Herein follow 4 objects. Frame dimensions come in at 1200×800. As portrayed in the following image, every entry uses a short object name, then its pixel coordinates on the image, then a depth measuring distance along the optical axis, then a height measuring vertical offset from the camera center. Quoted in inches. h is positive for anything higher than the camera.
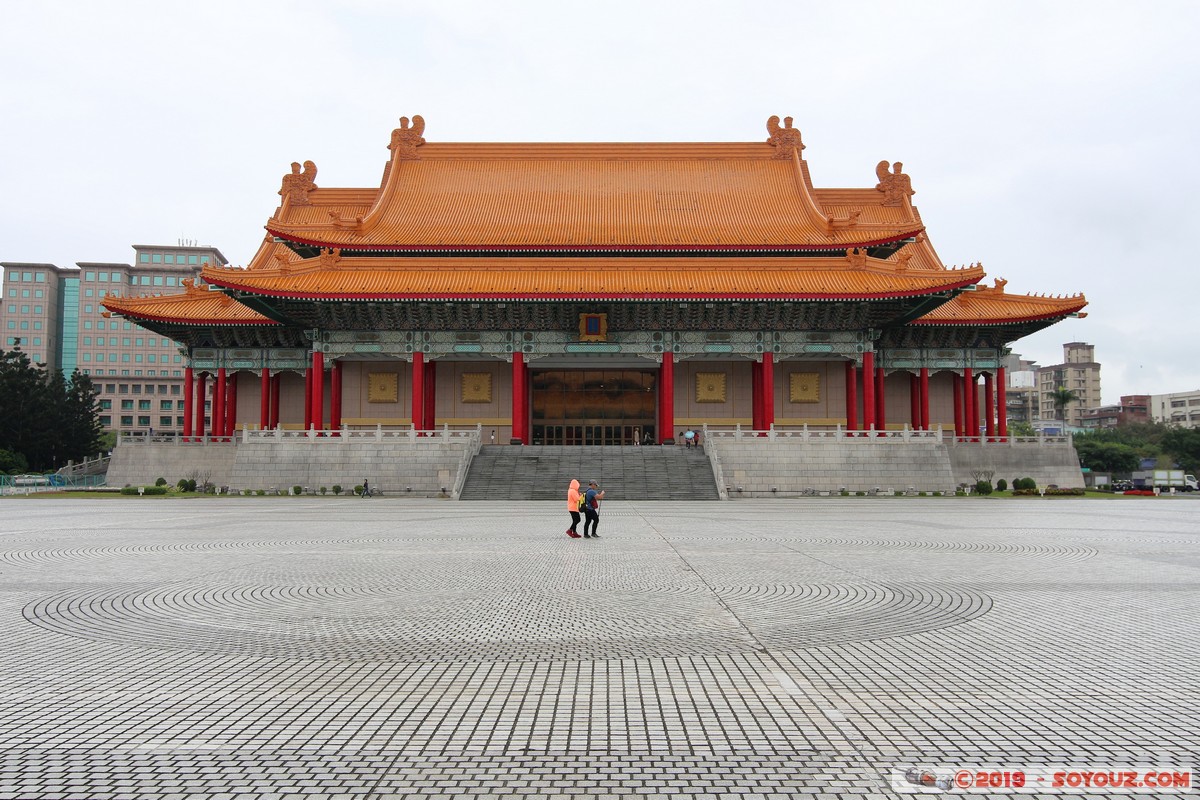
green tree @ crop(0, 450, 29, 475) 1934.1 -80.5
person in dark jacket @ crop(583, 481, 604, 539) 618.5 -59.1
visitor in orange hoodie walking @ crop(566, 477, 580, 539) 621.6 -59.2
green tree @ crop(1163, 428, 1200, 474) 2864.2 -54.8
